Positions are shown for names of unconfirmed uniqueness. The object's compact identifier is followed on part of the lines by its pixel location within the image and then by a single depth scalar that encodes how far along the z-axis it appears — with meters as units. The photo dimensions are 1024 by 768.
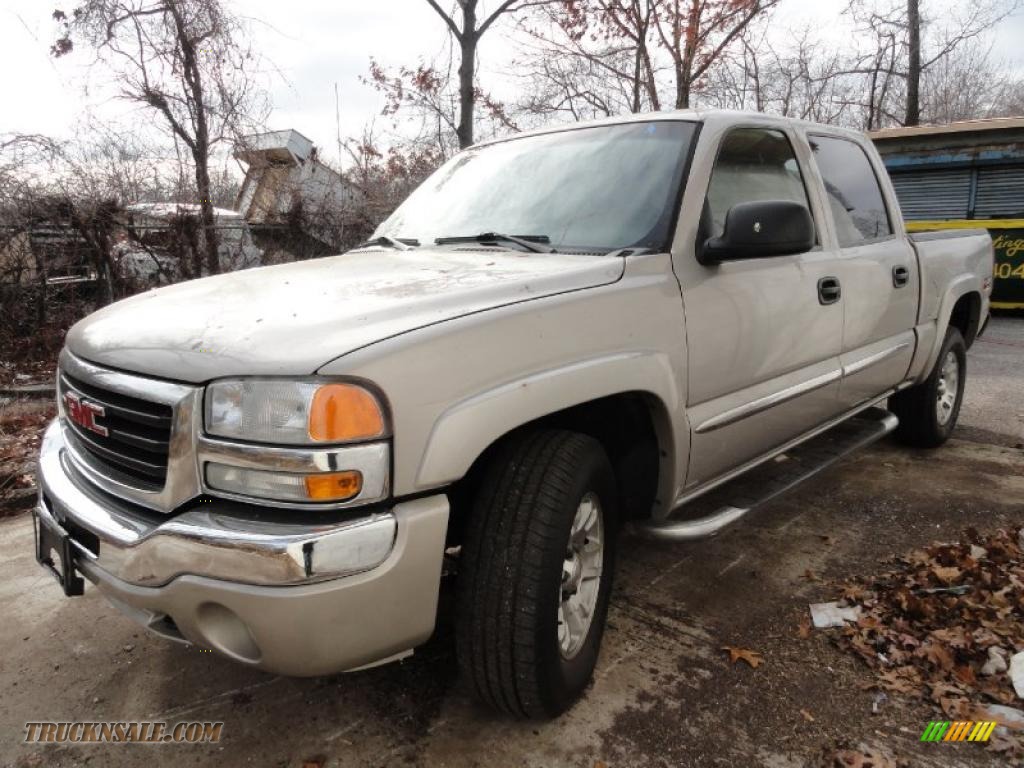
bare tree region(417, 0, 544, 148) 10.67
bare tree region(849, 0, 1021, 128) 17.89
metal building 9.80
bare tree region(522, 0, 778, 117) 14.37
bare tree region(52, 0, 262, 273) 8.38
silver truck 1.65
